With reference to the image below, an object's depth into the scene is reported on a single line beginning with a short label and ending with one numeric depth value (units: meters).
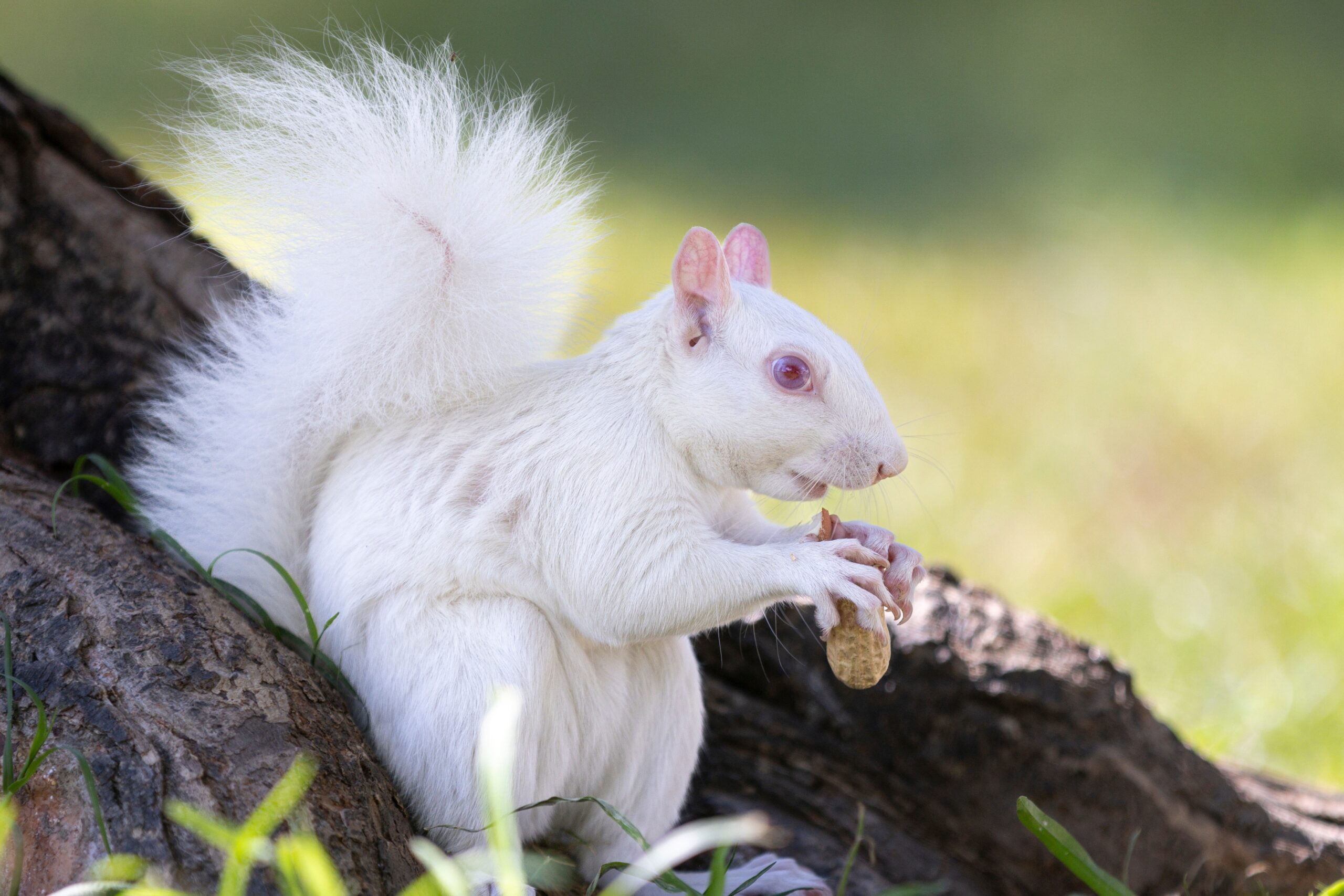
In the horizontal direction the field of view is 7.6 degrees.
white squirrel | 2.29
